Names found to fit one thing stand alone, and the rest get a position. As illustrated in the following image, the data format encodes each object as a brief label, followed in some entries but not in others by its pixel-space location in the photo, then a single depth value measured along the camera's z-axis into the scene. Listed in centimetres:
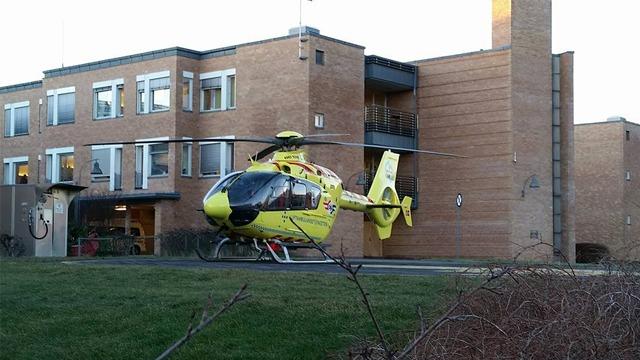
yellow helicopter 2161
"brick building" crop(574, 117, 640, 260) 5231
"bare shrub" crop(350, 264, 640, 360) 757
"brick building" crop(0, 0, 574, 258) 3831
